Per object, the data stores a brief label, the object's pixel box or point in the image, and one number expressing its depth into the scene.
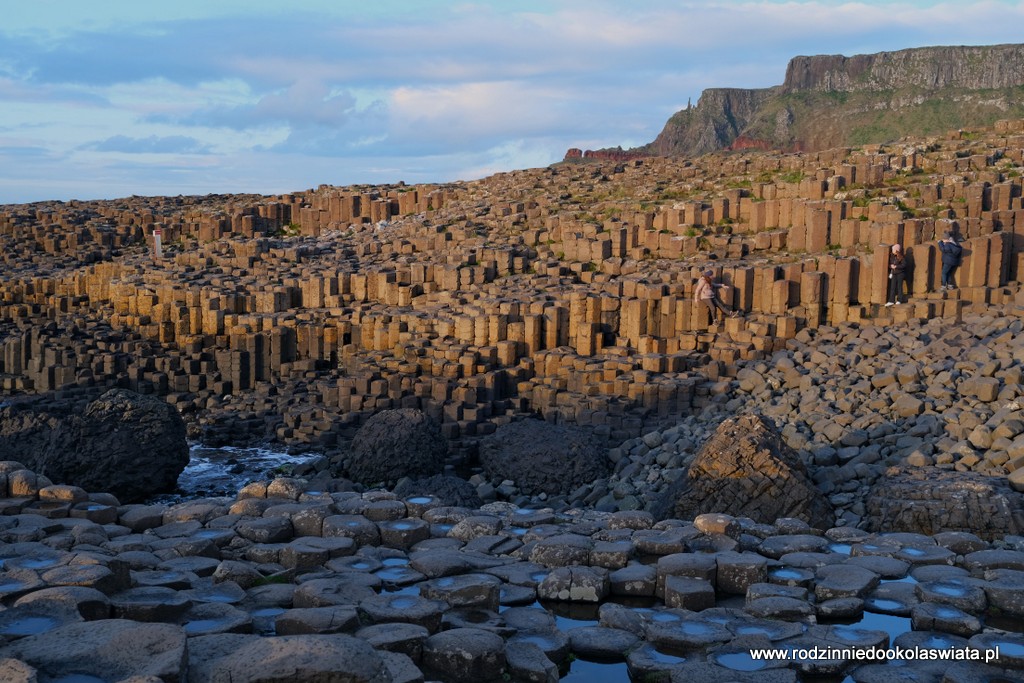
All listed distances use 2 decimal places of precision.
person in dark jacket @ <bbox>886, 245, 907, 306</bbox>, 17.88
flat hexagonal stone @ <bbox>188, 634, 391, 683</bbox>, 4.81
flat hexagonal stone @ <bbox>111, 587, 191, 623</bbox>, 6.41
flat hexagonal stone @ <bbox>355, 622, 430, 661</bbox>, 6.06
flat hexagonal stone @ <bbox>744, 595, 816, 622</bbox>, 7.00
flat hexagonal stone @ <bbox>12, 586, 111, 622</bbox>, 6.13
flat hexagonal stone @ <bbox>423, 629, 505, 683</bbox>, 6.02
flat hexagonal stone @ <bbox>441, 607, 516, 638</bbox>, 6.64
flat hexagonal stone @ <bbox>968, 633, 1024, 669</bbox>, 6.23
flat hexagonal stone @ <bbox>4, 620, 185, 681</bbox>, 5.09
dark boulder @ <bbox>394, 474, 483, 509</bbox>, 13.23
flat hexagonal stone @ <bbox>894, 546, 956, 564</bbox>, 8.09
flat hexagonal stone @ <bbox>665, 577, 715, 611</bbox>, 7.22
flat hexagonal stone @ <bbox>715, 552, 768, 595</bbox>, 7.56
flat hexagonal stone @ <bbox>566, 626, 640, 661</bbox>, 6.46
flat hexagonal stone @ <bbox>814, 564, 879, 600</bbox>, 7.28
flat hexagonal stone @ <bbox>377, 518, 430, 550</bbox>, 8.64
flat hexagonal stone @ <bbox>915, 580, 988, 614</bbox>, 7.09
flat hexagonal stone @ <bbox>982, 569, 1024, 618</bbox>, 7.10
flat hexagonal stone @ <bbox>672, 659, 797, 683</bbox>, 5.90
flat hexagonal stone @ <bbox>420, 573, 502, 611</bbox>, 7.08
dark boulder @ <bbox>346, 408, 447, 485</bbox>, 14.67
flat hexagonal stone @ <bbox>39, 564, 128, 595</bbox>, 6.59
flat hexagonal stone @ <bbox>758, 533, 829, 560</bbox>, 8.30
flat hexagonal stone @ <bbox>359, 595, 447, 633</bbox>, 6.57
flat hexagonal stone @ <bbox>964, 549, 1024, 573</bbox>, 7.89
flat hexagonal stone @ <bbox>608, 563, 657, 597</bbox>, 7.56
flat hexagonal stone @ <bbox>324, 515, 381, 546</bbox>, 8.60
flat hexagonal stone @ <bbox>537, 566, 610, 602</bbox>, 7.41
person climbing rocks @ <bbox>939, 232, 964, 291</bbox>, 17.84
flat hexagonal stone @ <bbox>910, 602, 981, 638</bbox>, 6.74
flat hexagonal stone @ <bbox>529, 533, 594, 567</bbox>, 8.02
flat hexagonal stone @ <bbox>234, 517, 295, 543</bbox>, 8.56
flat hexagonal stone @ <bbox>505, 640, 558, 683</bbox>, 6.00
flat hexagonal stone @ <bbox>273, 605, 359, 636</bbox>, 6.25
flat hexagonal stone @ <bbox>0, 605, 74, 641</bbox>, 5.79
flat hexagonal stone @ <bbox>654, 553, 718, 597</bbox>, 7.57
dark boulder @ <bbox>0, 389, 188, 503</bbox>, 14.18
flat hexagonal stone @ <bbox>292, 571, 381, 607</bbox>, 6.93
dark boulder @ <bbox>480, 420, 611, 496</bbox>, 14.18
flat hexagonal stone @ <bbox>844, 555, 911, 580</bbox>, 7.78
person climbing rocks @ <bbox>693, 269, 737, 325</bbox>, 18.27
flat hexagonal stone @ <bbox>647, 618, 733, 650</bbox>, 6.48
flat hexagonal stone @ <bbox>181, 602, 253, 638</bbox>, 6.25
